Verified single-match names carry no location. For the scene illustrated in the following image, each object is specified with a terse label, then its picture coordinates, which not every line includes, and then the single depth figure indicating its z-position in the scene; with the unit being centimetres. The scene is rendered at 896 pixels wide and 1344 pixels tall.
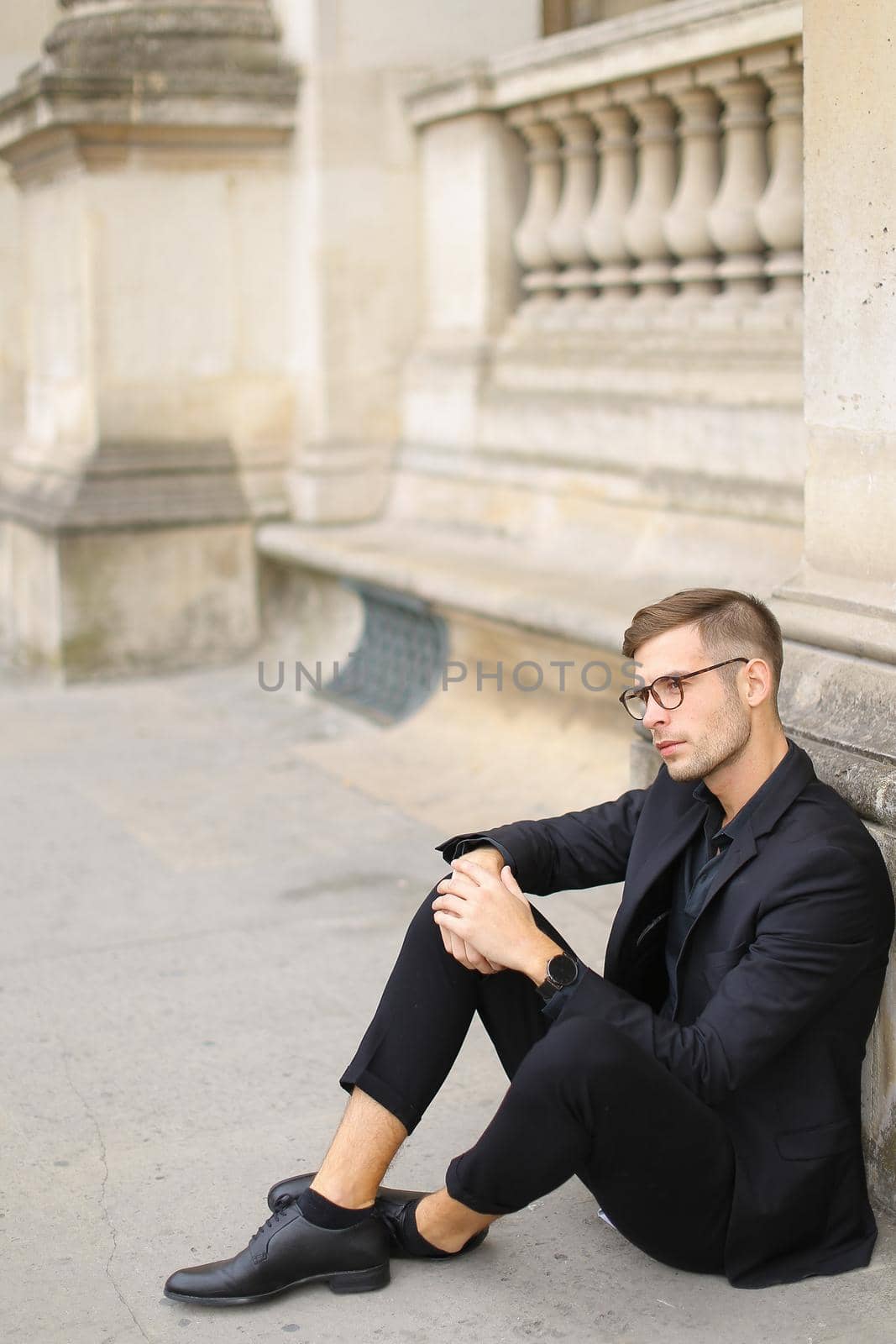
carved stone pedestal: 709
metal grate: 647
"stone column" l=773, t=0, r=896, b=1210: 297
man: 250
